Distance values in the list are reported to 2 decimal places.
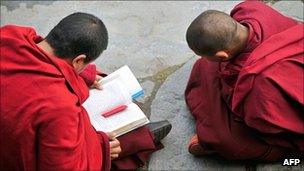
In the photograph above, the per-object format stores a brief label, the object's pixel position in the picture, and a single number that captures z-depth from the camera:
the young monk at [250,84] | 5.74
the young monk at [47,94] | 5.52
